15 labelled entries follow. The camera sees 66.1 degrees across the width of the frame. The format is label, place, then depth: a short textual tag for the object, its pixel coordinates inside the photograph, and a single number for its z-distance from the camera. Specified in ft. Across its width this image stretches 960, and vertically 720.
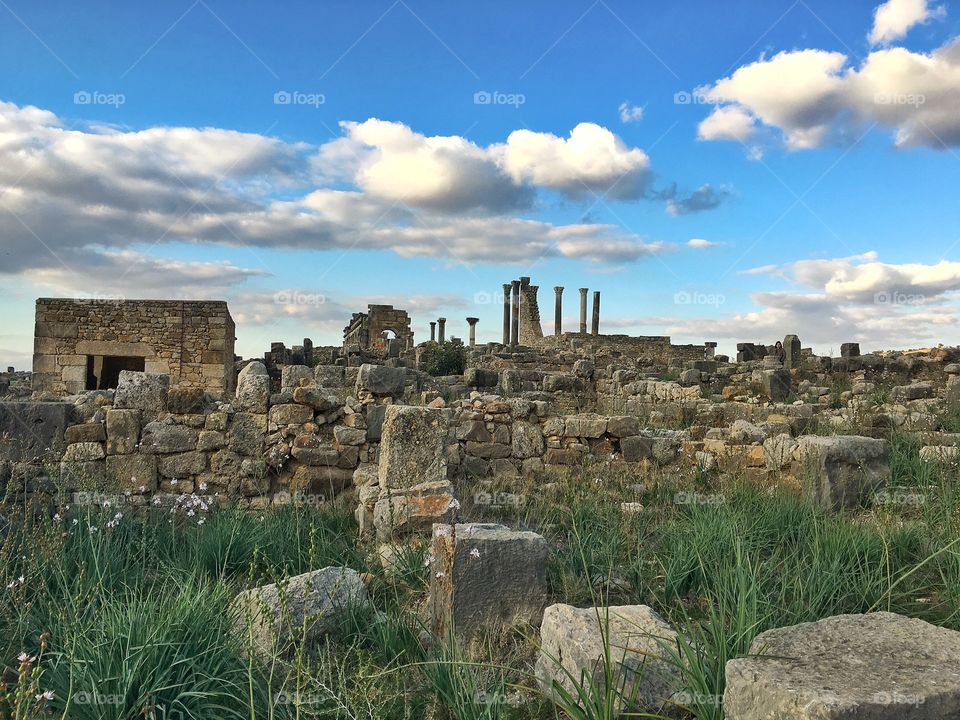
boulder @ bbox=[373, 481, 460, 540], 17.99
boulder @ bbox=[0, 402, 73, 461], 23.30
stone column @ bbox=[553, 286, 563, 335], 131.83
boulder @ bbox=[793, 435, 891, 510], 21.95
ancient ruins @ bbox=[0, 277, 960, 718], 13.64
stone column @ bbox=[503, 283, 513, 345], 131.75
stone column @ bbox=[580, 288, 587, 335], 133.39
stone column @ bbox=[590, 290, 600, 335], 135.74
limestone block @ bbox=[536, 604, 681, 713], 9.97
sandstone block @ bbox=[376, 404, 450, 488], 19.79
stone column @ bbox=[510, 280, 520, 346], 131.13
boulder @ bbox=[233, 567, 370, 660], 12.27
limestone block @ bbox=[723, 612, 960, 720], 7.74
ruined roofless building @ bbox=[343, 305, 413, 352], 96.58
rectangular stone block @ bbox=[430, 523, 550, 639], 13.52
